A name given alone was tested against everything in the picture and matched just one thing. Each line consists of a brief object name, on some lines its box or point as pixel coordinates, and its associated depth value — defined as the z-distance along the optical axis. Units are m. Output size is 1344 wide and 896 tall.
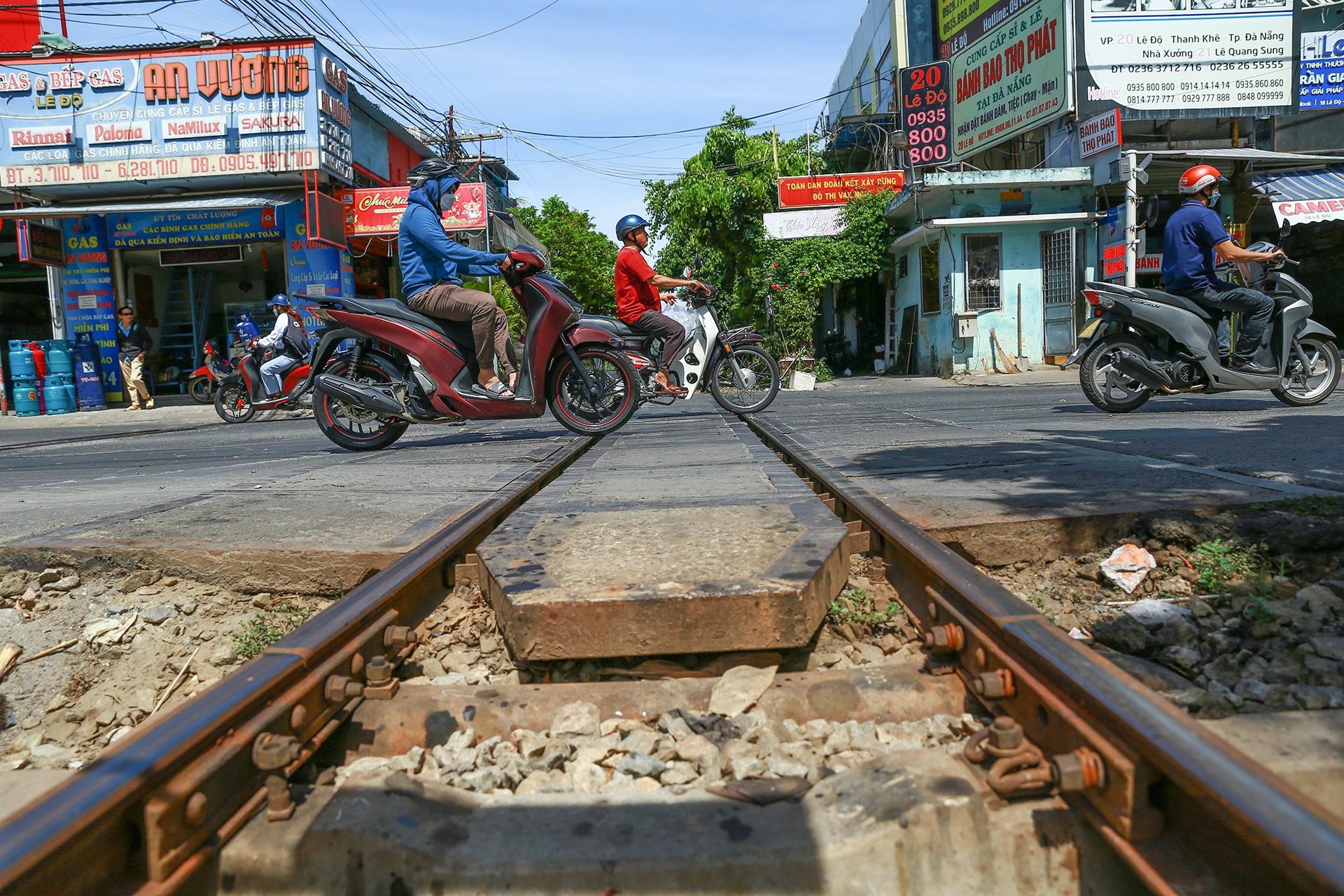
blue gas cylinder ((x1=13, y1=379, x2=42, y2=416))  16.56
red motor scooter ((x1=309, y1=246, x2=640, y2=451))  6.66
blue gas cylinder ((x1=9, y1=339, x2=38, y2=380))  16.34
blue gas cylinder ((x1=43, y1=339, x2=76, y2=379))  16.53
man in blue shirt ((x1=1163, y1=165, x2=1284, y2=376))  7.52
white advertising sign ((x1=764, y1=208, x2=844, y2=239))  22.41
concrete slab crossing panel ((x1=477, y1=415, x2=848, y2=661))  2.07
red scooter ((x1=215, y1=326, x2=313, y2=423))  11.76
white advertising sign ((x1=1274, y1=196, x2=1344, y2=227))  17.00
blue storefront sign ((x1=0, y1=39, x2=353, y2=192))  16.42
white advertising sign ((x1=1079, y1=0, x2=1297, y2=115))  18.02
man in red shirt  8.52
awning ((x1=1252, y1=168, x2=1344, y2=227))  17.03
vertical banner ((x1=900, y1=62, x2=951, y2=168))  20.05
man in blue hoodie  6.65
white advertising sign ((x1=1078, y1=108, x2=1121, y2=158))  17.28
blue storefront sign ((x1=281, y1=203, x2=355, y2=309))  17.42
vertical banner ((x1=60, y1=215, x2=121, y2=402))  17.59
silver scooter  7.61
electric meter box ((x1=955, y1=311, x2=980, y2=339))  19.33
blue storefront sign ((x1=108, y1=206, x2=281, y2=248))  17.73
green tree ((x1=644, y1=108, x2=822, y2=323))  24.30
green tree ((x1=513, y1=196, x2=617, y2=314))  46.56
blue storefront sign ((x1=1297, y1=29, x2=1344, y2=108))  17.84
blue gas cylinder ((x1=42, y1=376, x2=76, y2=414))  16.62
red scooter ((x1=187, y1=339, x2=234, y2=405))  15.23
